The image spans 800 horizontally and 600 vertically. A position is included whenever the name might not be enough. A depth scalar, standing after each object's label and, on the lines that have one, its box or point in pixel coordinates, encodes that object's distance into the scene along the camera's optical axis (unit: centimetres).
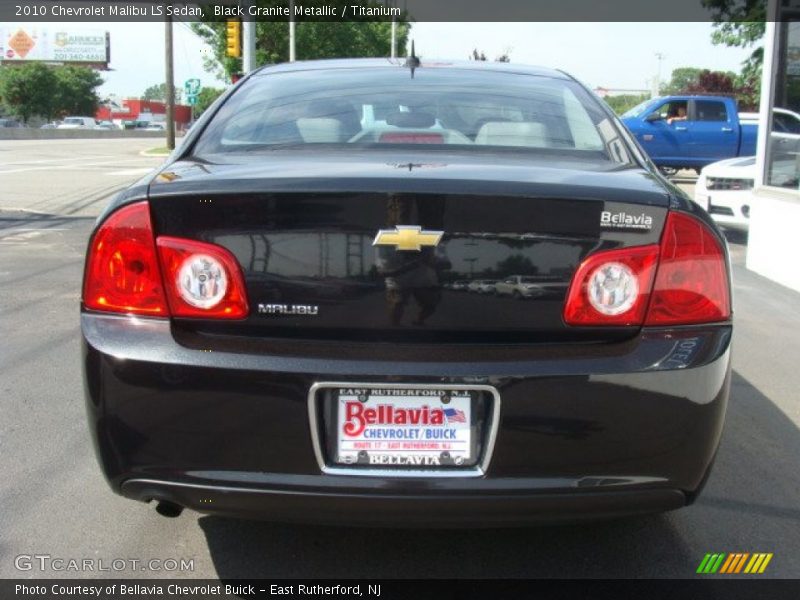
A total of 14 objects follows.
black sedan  242
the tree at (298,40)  3856
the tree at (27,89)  7919
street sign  2956
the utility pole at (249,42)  1811
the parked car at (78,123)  7106
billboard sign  9588
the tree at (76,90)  8800
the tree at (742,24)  1967
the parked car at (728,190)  1118
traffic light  1847
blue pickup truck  1847
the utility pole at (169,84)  3061
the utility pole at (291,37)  2908
